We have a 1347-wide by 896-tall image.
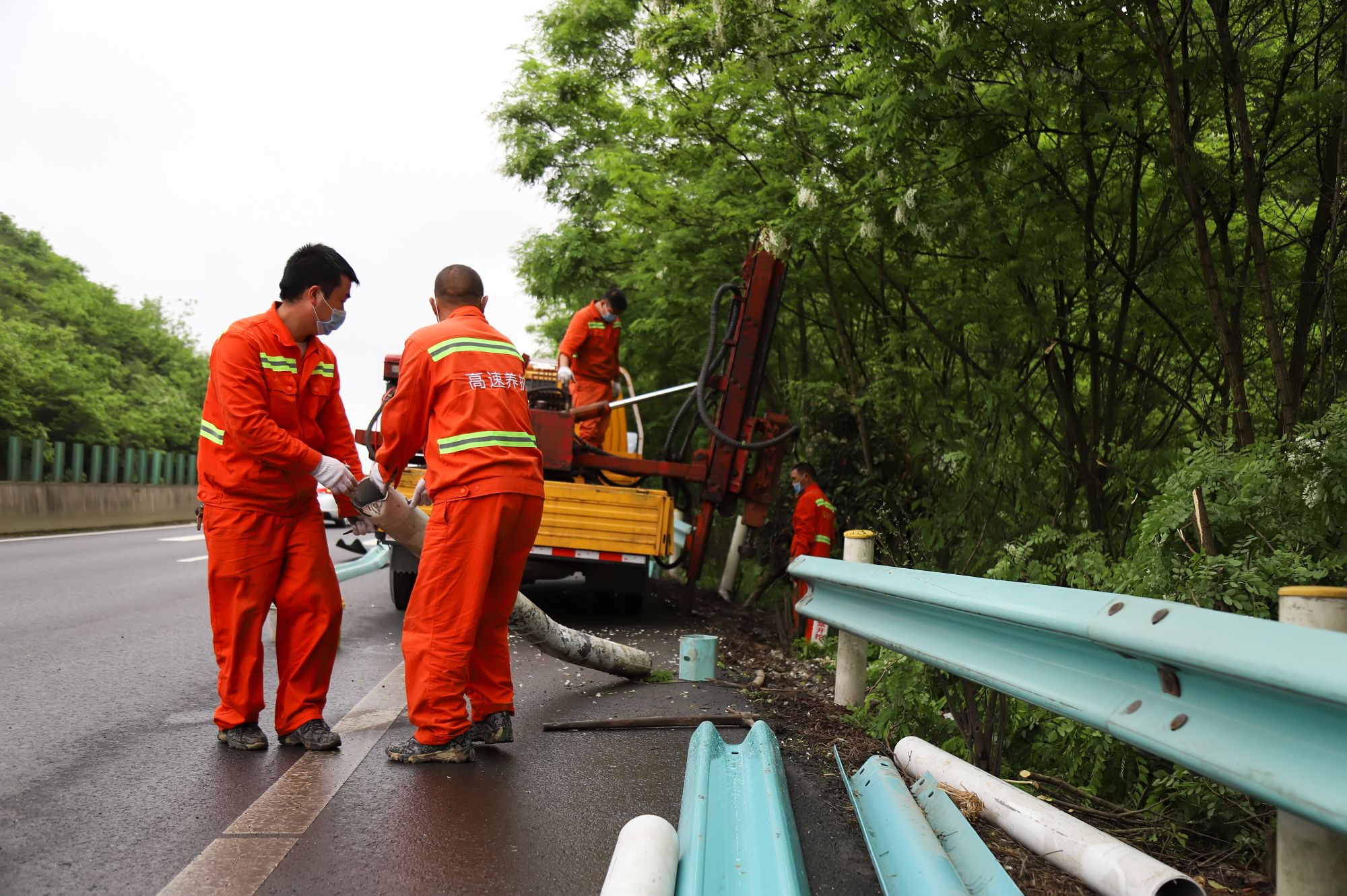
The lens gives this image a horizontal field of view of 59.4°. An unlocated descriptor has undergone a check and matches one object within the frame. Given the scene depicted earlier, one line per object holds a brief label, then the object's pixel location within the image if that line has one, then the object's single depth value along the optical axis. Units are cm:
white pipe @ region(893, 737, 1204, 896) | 254
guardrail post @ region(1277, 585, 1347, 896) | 219
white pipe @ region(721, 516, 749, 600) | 1412
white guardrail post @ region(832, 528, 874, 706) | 529
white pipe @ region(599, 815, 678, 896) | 239
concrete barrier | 2175
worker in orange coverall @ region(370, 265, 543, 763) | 456
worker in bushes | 1123
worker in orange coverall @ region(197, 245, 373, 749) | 473
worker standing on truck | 1180
